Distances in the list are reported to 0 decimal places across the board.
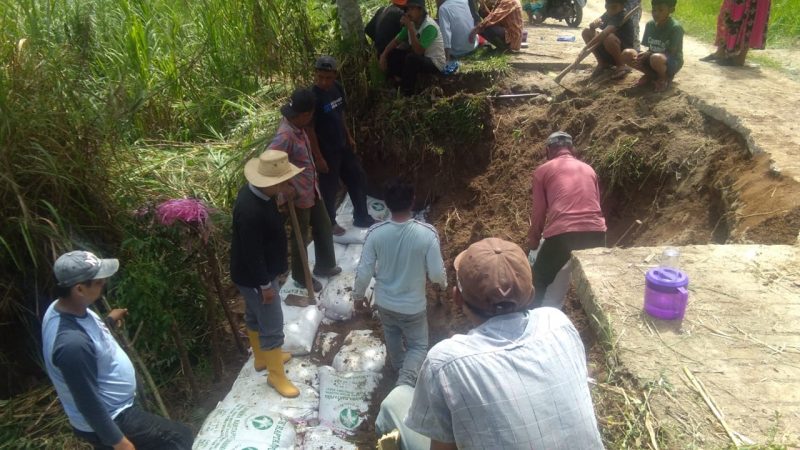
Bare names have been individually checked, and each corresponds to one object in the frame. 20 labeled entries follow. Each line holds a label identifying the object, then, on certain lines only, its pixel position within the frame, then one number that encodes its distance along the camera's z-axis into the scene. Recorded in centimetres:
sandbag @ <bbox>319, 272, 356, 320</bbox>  409
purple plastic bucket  261
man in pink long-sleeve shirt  361
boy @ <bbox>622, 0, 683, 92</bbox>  505
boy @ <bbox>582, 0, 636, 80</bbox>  546
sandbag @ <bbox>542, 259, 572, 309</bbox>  388
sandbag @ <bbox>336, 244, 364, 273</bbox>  467
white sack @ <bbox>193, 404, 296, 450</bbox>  284
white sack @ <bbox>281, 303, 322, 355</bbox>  371
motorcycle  966
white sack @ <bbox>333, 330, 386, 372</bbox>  358
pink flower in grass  325
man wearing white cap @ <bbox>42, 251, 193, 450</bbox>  211
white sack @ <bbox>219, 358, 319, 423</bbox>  317
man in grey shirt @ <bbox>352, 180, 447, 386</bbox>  301
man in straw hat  301
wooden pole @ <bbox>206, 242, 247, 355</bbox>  341
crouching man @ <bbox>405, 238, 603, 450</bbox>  151
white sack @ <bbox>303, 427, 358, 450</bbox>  294
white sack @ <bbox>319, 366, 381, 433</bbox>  313
